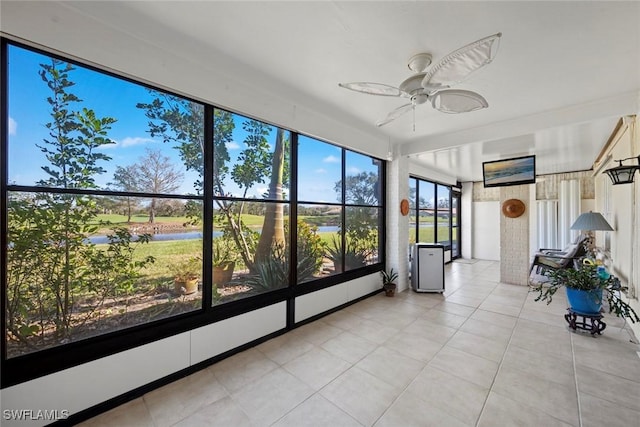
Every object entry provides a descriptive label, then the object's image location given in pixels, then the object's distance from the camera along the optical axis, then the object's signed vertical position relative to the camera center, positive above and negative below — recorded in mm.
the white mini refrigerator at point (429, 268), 4984 -1056
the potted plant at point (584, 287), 3029 -866
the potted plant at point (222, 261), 2695 -520
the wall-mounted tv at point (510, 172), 4656 +863
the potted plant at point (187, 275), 2436 -605
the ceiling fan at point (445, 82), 1556 +1007
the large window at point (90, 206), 1743 +61
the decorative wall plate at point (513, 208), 5559 +180
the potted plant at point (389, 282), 4777 -1305
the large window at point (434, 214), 7059 +48
